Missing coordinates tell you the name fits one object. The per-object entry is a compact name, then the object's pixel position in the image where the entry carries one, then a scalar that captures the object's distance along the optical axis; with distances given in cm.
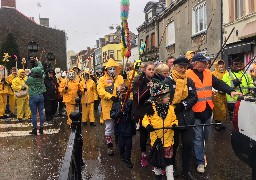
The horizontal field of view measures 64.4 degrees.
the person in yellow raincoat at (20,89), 714
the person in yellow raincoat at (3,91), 775
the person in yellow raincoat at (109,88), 424
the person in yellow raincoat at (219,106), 498
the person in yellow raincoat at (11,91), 786
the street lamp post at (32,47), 1182
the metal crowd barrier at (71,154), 156
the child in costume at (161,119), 285
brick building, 1853
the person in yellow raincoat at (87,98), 664
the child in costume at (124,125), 372
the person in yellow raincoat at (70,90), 644
